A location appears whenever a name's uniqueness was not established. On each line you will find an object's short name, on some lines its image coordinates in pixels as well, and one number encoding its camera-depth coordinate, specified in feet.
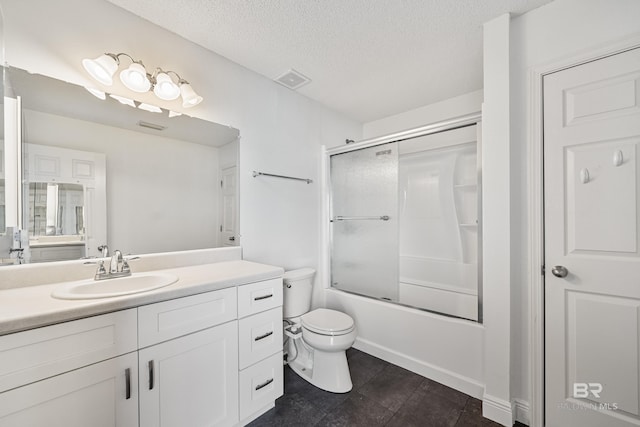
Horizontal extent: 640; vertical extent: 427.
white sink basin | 3.34
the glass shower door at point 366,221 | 7.48
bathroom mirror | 4.02
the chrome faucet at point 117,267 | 4.25
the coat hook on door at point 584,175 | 4.27
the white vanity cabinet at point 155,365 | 2.77
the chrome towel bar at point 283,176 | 6.66
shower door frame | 5.46
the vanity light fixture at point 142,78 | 4.37
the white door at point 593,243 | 3.97
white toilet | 5.59
